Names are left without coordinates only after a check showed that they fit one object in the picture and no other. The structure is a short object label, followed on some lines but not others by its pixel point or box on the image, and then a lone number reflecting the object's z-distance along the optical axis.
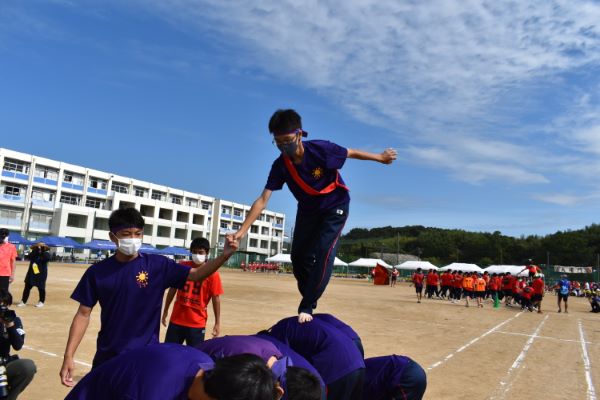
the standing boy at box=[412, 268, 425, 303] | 24.97
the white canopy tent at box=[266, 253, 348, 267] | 58.06
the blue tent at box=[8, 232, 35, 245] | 42.22
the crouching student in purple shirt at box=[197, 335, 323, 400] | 2.48
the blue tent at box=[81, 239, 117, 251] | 47.81
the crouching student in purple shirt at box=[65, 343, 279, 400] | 1.89
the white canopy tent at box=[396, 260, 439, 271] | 48.94
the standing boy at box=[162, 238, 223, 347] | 5.86
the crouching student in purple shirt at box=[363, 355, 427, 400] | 3.51
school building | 61.72
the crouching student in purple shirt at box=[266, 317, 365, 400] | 3.19
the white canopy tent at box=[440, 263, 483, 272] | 43.20
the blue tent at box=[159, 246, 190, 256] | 55.91
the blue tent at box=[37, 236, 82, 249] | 44.25
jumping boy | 4.46
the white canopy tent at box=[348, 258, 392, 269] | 62.00
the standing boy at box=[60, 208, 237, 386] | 3.38
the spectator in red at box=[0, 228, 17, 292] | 10.06
